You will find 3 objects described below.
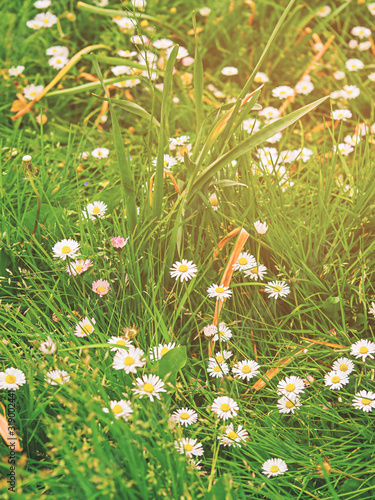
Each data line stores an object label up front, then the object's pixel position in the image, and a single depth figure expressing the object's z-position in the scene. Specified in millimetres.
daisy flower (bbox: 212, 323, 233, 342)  812
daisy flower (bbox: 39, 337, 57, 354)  723
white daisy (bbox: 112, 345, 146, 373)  762
